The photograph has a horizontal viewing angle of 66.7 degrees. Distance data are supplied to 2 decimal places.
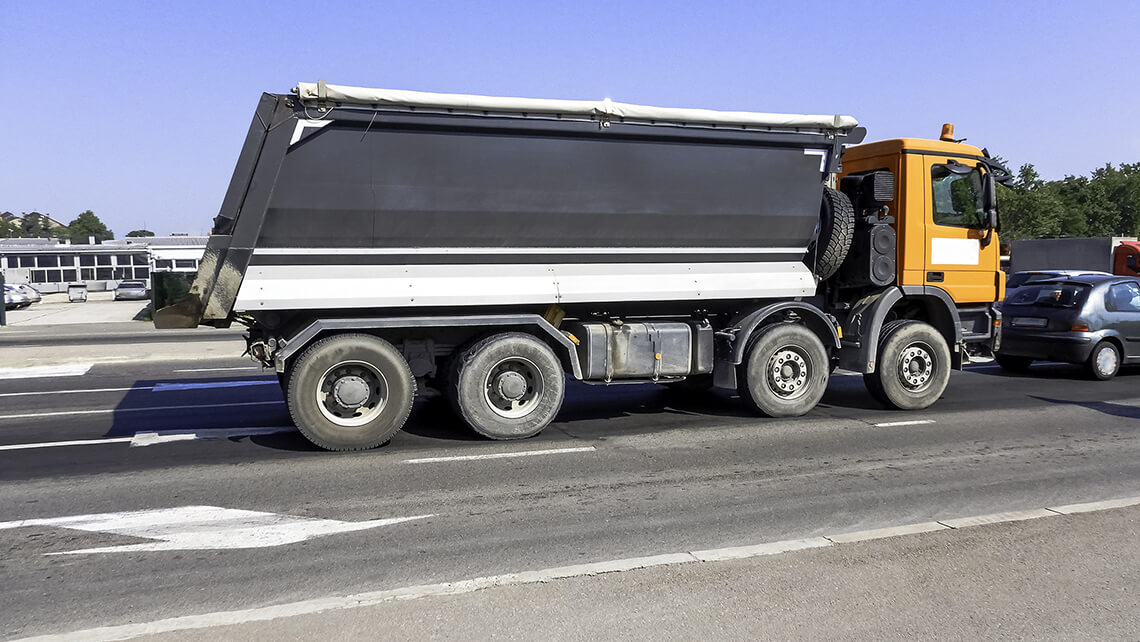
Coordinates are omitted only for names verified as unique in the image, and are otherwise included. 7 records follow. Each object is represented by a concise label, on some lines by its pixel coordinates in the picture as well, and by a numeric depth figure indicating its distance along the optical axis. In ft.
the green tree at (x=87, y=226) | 396.57
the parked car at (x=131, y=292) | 151.43
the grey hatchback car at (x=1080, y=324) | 41.27
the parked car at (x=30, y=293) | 132.21
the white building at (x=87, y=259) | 208.95
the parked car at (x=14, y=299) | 126.82
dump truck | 24.56
